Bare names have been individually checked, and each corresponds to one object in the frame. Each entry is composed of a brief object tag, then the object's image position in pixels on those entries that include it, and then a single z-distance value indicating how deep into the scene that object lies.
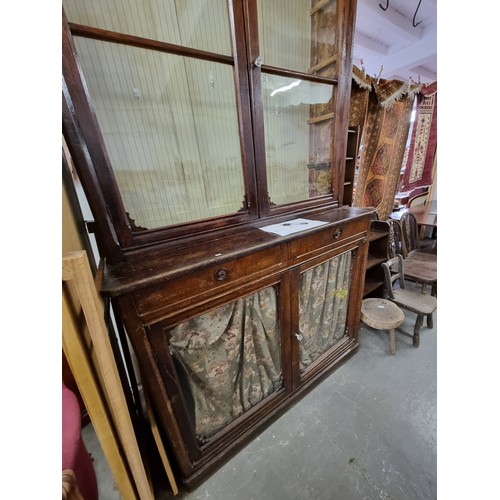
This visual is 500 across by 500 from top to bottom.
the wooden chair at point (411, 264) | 1.96
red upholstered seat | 0.62
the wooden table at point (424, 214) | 2.68
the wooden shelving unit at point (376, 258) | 1.99
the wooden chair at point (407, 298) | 1.67
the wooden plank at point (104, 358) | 0.51
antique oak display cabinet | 0.73
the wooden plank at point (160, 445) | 0.87
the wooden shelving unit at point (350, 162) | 1.57
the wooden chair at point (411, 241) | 2.35
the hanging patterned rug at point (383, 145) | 2.02
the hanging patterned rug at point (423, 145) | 2.80
